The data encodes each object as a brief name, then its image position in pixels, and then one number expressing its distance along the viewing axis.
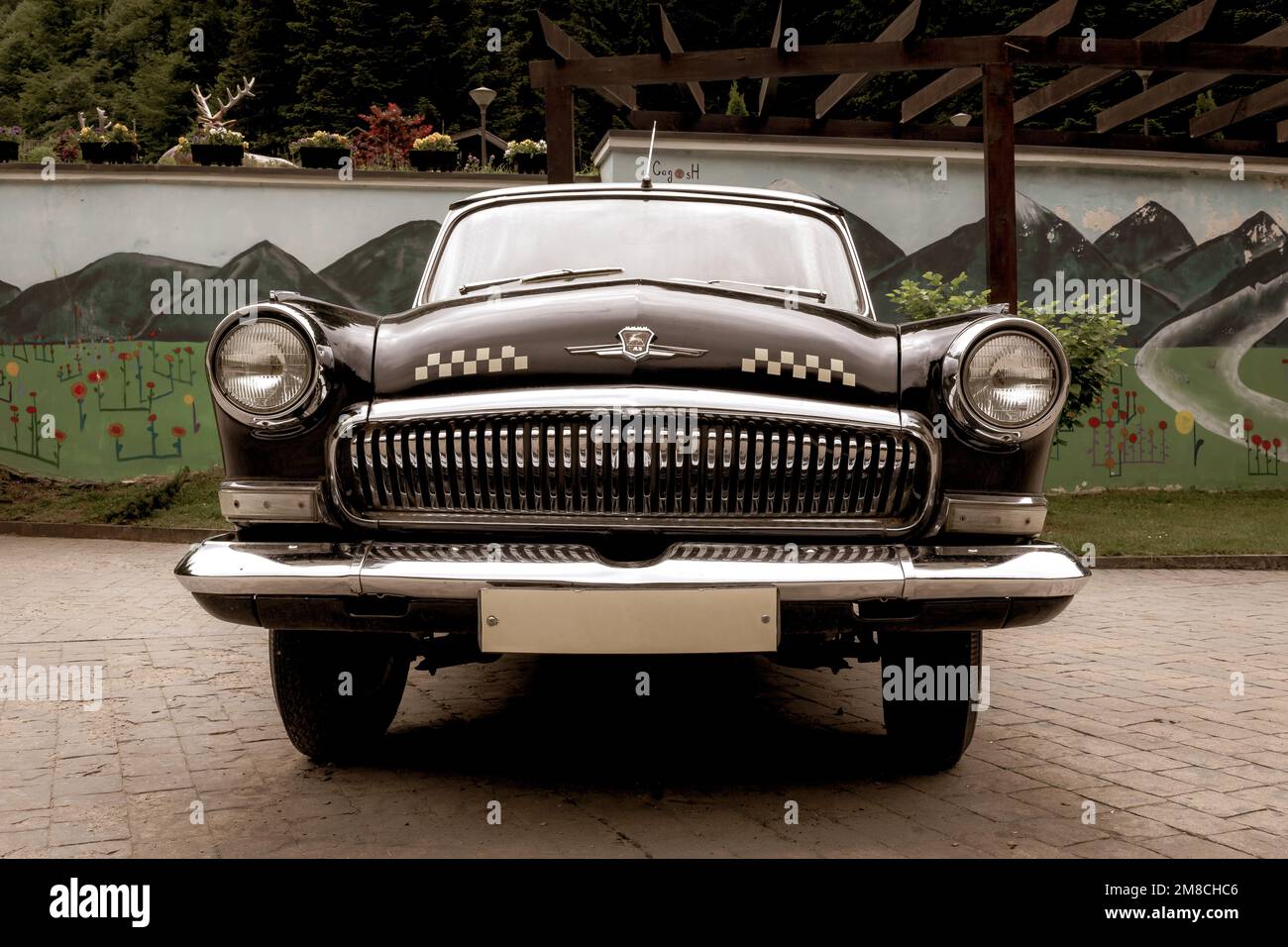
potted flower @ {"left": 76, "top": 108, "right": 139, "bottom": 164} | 13.66
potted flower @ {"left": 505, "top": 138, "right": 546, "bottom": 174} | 14.98
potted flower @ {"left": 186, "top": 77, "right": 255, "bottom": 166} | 13.75
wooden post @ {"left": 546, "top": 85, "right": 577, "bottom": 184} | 10.51
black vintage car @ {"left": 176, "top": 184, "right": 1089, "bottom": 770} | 2.71
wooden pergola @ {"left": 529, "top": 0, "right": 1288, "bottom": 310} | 9.50
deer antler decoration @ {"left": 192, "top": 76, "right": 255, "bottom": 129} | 15.48
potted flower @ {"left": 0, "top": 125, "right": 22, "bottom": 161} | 13.89
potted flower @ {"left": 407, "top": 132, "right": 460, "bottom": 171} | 13.99
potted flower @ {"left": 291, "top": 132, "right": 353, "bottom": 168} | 13.88
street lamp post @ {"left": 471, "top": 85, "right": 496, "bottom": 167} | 23.40
